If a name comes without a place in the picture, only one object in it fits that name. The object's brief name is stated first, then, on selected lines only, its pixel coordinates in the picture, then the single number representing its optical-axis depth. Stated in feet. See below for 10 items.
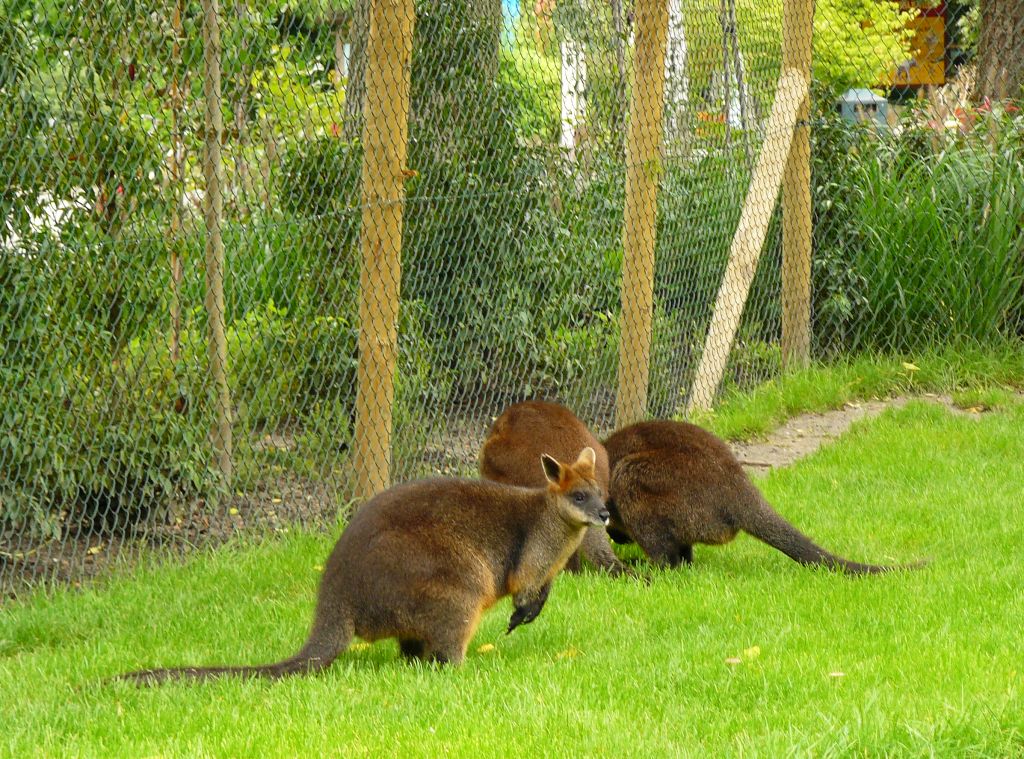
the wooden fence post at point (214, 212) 46.47
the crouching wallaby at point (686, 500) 43.78
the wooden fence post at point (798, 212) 68.74
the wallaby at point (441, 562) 33.88
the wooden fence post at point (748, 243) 66.28
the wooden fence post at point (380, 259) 46.39
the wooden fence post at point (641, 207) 57.06
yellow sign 74.24
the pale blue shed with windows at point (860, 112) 78.33
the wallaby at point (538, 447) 45.42
